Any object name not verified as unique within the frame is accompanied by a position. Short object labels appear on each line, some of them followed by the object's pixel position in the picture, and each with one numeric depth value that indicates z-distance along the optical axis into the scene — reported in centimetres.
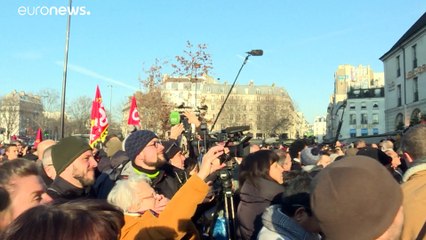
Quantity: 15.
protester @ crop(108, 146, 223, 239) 296
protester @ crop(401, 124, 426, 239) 296
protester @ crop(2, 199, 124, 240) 158
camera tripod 409
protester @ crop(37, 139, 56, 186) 452
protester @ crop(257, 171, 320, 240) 310
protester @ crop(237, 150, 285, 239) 423
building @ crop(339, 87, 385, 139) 9781
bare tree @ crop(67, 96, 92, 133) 6079
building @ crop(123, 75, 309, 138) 8562
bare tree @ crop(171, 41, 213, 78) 2080
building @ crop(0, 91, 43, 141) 6638
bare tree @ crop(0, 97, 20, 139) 6588
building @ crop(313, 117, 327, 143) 18688
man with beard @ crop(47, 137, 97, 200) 404
